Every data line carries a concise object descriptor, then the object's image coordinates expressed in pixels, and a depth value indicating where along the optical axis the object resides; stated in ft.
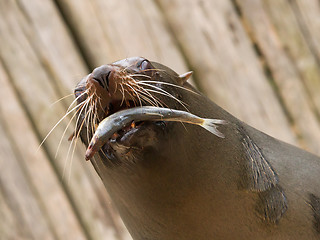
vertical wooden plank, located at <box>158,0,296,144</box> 26.94
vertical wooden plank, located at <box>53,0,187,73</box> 25.44
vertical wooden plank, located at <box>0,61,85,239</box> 24.03
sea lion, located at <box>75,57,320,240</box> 12.32
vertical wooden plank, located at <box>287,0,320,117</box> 28.89
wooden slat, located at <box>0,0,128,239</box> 24.35
